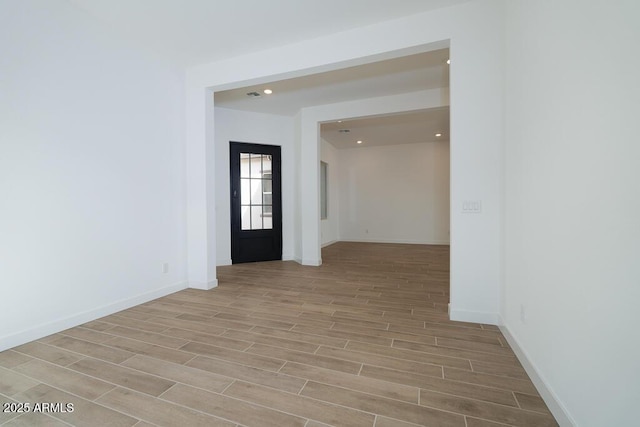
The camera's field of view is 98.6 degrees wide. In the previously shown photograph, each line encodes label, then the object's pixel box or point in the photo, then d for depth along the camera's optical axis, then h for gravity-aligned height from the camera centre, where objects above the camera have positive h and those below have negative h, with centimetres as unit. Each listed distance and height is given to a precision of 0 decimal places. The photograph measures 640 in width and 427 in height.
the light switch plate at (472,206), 255 +0
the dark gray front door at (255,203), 530 +8
